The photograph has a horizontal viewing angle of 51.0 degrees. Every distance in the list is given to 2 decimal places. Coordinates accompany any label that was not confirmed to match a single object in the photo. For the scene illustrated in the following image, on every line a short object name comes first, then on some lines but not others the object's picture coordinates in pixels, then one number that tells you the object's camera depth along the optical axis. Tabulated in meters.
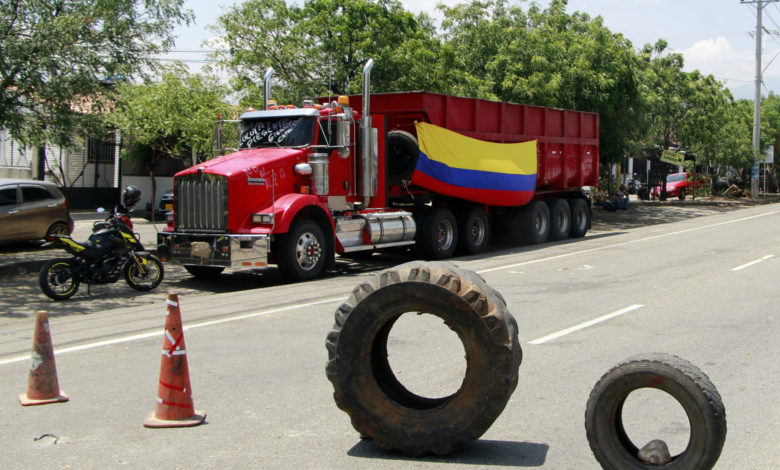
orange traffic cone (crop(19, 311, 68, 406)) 6.17
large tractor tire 4.97
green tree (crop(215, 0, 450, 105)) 22.81
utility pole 48.16
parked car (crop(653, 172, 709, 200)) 48.59
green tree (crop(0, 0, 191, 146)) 13.08
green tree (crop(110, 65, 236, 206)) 26.73
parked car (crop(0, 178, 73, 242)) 17.08
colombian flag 17.34
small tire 4.27
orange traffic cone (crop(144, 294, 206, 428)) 5.64
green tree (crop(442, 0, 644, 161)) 27.53
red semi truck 13.52
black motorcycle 12.18
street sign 41.91
